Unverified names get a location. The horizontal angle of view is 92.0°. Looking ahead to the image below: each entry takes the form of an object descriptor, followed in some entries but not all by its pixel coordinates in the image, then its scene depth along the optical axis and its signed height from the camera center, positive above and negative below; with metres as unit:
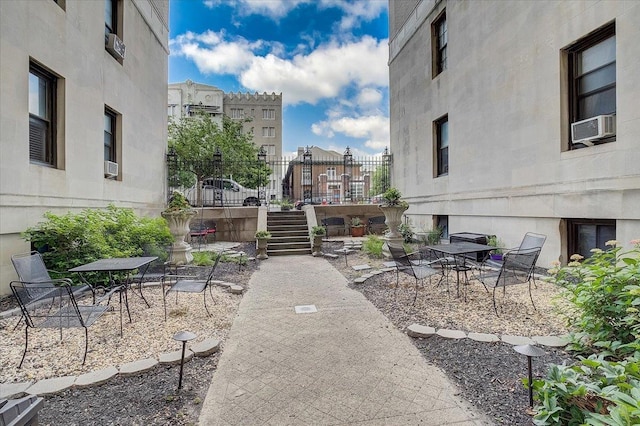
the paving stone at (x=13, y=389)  2.48 -1.47
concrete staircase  9.91 -0.76
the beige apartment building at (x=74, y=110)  5.15 +2.28
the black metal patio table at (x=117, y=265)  4.14 -0.77
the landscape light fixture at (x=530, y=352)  2.17 -1.00
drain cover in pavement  4.56 -1.49
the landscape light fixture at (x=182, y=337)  2.48 -1.03
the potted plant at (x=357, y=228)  13.26 -0.73
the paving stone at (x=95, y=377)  2.62 -1.44
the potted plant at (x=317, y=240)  9.50 -0.89
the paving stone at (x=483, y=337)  3.36 -1.40
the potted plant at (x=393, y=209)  8.72 +0.06
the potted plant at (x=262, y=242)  9.13 -0.92
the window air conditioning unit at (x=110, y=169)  7.91 +1.11
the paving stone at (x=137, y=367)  2.79 -1.44
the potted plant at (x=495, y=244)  7.27 -0.81
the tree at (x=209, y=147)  16.58 +3.92
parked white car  15.93 +0.92
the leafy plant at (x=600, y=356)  1.70 -1.04
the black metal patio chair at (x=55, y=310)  3.11 -1.10
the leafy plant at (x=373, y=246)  9.01 -1.06
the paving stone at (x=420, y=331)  3.56 -1.40
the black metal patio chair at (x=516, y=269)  4.50 -0.88
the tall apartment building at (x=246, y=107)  42.62 +14.95
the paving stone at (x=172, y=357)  2.95 -1.43
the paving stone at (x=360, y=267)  7.31 -1.35
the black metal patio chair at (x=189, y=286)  4.34 -1.08
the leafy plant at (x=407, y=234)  10.17 -0.76
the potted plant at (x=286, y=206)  14.74 +0.25
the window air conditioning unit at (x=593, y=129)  5.18 +1.42
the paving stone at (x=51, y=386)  2.51 -1.45
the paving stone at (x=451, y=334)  3.47 -1.40
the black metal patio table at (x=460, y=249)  5.18 -0.67
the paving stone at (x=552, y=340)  3.19 -1.37
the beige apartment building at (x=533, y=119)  5.05 +1.98
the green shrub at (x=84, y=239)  5.39 -0.51
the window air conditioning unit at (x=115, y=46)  7.93 +4.32
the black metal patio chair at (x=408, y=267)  5.02 -0.97
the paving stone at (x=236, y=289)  5.57 -1.42
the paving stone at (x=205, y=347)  3.18 -1.43
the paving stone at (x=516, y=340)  3.27 -1.39
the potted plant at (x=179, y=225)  7.86 -0.35
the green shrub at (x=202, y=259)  7.72 -1.22
